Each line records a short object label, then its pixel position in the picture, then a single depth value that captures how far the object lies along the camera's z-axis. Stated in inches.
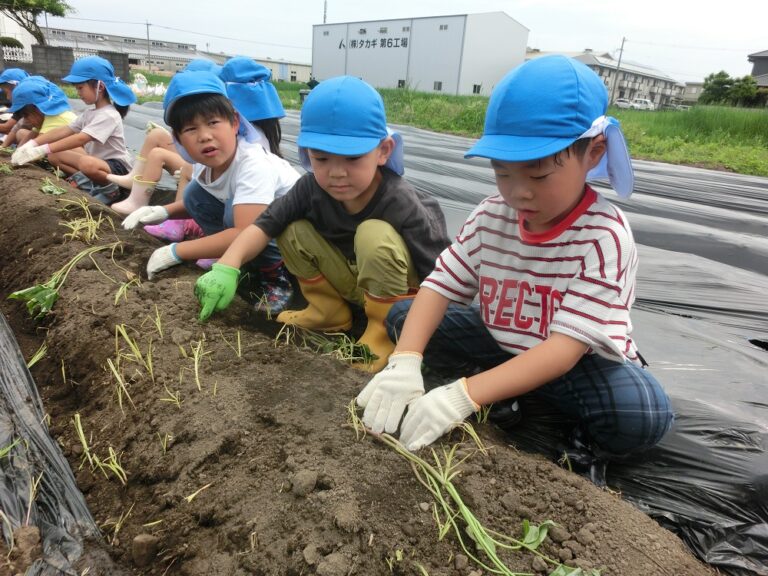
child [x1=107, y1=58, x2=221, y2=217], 122.6
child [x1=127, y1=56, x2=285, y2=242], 102.9
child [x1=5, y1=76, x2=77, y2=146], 163.6
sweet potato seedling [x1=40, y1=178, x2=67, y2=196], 117.4
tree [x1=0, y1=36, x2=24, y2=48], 726.5
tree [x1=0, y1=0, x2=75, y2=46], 723.4
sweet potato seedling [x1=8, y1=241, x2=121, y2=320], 72.8
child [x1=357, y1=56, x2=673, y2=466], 41.1
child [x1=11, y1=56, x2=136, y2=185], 145.0
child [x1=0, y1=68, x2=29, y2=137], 225.0
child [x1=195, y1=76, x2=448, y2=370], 59.9
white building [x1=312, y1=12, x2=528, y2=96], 999.6
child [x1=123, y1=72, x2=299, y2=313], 79.0
